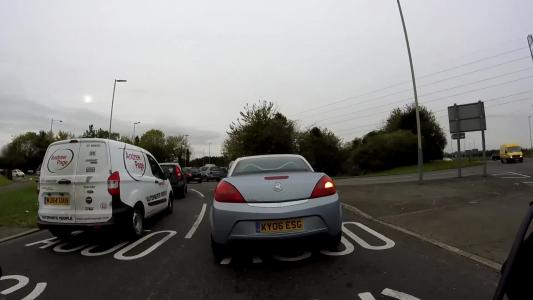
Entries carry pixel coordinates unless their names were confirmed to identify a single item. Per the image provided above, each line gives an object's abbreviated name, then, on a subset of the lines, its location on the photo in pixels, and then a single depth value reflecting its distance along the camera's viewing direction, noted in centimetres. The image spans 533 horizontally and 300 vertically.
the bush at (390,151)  4638
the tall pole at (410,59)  1827
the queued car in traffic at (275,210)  469
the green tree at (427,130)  4806
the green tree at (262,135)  3484
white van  671
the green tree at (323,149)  4738
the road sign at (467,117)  1775
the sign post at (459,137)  1782
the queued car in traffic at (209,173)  3842
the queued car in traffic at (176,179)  1664
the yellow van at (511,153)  3916
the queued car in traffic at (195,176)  3651
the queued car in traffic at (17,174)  6843
